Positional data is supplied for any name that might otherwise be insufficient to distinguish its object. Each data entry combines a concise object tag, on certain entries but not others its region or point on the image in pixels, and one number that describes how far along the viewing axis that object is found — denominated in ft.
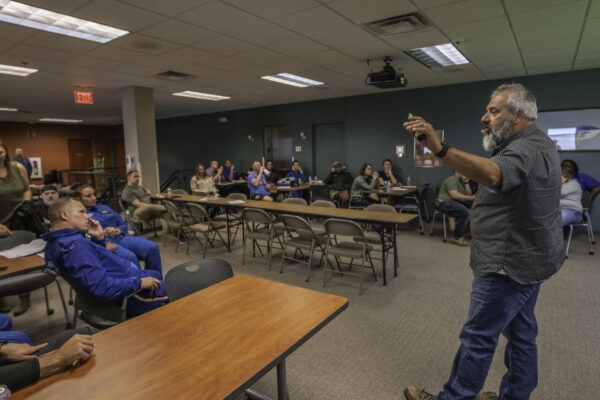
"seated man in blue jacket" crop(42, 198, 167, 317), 6.26
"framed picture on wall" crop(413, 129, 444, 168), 26.40
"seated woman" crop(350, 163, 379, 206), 23.72
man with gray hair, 5.10
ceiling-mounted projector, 17.11
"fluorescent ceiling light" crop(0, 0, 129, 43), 10.93
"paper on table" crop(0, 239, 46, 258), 9.22
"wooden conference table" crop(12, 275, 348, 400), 3.56
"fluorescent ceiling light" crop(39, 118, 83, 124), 40.89
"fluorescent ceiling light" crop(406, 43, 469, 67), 16.39
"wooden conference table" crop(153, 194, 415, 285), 12.97
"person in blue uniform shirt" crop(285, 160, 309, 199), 29.37
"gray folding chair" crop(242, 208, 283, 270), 15.21
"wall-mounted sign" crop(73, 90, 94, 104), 21.61
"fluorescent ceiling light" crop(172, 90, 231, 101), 26.86
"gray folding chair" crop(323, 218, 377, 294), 12.19
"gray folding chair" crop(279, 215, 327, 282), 13.80
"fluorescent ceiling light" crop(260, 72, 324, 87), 21.72
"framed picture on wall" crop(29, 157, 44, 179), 43.42
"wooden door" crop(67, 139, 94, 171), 48.32
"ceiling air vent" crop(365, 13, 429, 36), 12.10
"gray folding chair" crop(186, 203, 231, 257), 17.35
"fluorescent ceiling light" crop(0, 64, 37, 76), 17.92
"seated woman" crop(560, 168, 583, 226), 16.79
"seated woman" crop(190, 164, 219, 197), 25.57
